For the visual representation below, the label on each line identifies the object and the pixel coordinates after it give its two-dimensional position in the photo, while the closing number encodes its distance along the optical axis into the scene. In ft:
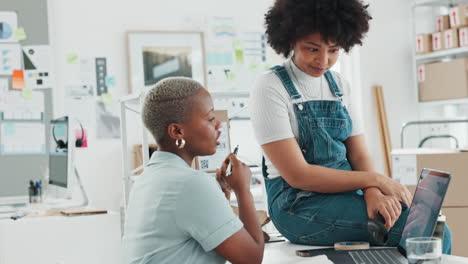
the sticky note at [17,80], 14.61
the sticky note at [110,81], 15.16
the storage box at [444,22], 14.58
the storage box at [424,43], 15.17
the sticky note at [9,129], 14.46
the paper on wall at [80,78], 14.96
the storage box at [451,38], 14.29
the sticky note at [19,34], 14.62
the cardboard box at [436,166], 8.73
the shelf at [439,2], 15.43
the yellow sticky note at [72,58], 14.97
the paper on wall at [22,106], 14.53
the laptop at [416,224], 4.06
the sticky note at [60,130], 11.53
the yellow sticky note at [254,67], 16.33
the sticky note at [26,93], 14.62
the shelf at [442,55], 14.28
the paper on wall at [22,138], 14.43
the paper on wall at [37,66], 14.70
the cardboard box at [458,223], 8.76
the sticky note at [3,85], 14.52
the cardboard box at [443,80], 14.02
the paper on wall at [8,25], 14.58
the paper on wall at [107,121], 15.02
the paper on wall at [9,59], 14.55
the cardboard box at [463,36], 14.02
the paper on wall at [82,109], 14.94
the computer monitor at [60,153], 10.88
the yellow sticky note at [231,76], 16.07
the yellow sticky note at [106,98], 15.11
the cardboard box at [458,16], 13.92
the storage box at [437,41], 14.71
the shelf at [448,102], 14.07
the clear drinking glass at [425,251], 3.44
